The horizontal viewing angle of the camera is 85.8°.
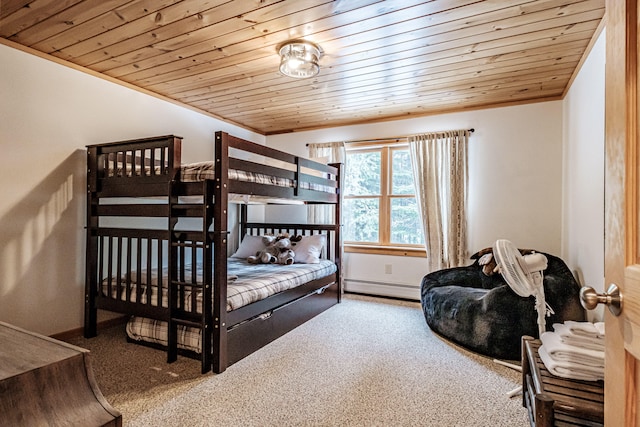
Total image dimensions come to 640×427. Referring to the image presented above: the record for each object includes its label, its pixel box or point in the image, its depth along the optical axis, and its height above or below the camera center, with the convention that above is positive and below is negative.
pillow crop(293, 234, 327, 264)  3.81 -0.40
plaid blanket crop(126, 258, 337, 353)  2.41 -0.60
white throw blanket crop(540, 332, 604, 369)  1.37 -0.57
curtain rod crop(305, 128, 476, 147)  4.15 +0.93
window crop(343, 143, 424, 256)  4.19 +0.15
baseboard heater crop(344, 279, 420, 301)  4.09 -0.92
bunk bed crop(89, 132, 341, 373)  2.26 -0.26
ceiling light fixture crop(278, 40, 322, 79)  2.38 +1.11
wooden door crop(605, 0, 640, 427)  0.70 +0.01
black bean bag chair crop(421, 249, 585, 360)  2.41 -0.73
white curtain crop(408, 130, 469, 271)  3.74 +0.24
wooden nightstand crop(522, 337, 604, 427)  1.21 -0.67
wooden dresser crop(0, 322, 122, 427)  0.66 -0.36
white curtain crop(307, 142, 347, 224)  4.41 +0.70
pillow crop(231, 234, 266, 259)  4.01 -0.39
